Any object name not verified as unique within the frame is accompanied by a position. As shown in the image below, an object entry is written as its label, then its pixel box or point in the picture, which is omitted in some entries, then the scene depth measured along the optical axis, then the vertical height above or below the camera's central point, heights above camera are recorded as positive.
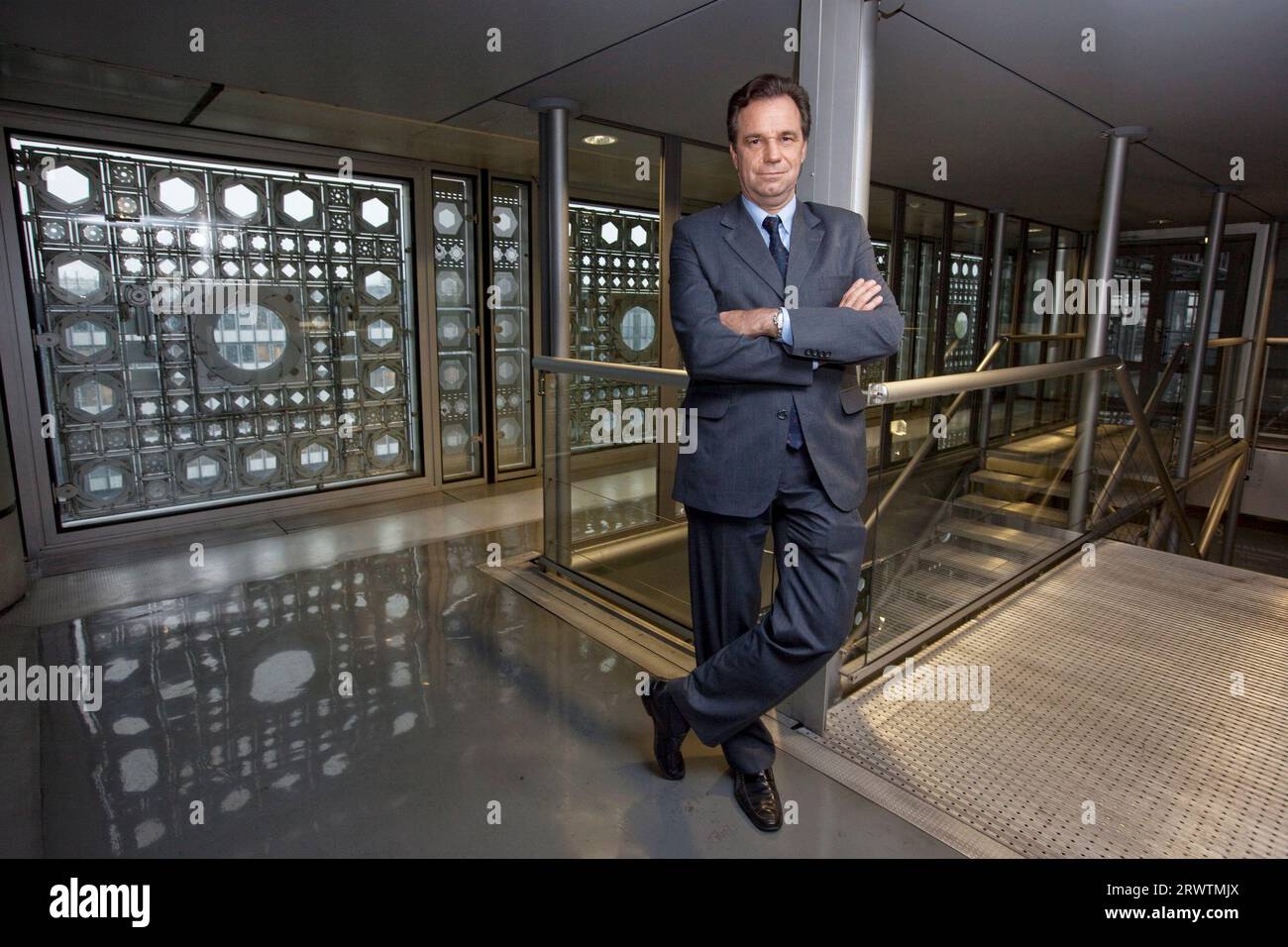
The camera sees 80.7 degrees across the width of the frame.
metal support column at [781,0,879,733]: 2.03 +0.65
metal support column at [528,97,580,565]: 3.54 +0.16
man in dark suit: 1.66 -0.12
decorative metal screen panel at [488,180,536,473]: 5.55 +0.08
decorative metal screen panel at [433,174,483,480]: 5.33 +0.06
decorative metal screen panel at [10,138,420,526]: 4.01 +0.05
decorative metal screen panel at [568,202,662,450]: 5.47 +0.39
